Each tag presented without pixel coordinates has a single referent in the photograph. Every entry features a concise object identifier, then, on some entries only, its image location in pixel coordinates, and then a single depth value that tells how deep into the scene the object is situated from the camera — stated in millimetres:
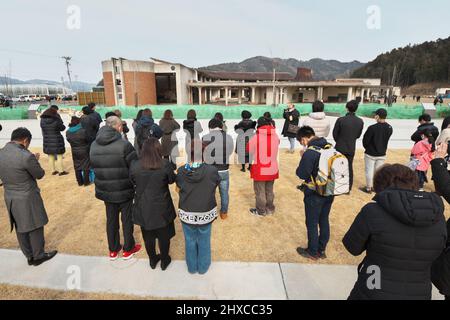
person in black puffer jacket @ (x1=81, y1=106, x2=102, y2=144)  5727
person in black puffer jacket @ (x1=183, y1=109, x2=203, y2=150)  5781
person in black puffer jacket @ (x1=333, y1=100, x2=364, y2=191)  4887
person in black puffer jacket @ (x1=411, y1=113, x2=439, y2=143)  4918
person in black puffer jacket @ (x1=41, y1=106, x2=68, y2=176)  5969
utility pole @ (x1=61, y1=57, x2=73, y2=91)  53747
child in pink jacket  5160
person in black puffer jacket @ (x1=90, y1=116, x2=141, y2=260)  2969
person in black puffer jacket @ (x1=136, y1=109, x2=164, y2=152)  5551
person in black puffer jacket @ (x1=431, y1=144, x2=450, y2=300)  1838
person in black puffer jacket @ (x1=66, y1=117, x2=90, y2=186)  5426
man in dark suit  2893
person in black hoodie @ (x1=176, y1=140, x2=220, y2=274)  2689
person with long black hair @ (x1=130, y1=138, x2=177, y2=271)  2670
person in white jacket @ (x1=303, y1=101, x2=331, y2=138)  4742
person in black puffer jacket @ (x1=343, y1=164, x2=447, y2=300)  1476
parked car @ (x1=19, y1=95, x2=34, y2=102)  51431
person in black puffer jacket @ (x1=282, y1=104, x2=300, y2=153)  8133
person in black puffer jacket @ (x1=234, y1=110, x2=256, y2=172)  6368
